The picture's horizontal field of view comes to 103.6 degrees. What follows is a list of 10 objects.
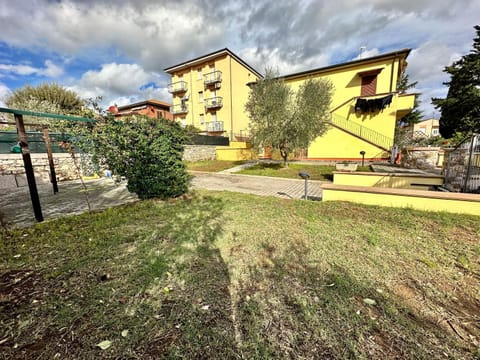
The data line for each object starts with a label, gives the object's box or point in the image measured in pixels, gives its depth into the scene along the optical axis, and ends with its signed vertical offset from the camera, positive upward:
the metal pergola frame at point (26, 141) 3.56 +0.29
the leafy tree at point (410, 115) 23.48 +3.72
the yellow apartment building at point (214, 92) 21.66 +6.88
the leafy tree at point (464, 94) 17.45 +4.59
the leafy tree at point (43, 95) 18.28 +5.67
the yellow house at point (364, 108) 15.02 +2.97
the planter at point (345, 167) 10.30 -1.23
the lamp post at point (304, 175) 5.01 -0.76
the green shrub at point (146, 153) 4.53 -0.07
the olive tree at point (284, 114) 10.48 +1.82
